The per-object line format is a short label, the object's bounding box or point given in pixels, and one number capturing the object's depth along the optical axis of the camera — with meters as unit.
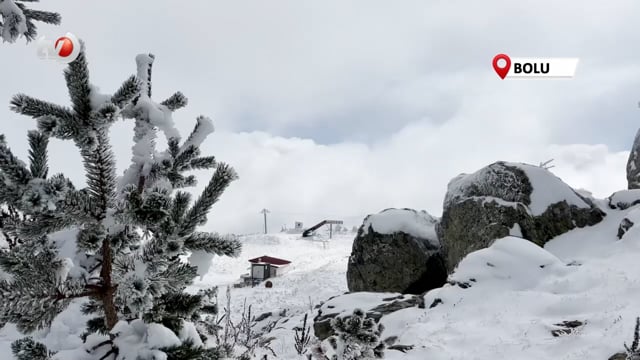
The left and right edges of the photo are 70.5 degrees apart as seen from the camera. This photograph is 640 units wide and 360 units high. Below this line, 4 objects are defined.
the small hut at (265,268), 32.00
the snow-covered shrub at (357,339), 3.74
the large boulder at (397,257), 13.00
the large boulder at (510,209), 11.32
